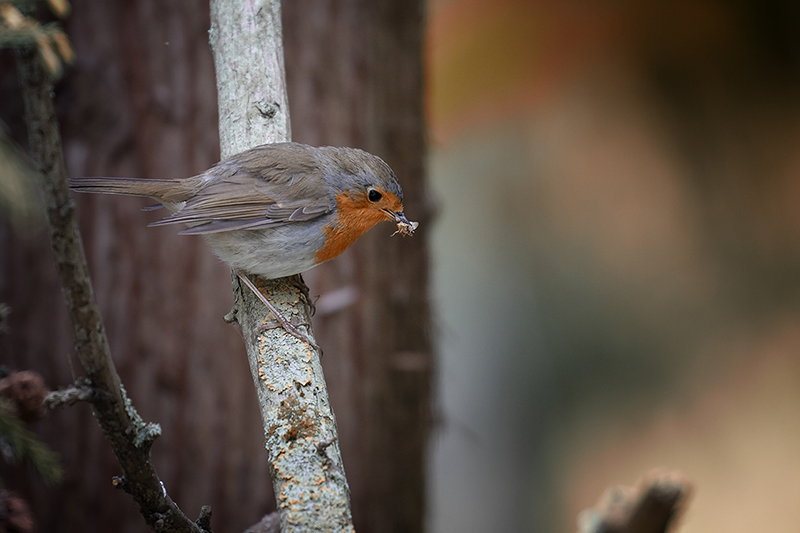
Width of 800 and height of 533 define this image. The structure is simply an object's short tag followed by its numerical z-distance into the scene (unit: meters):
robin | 5.20
